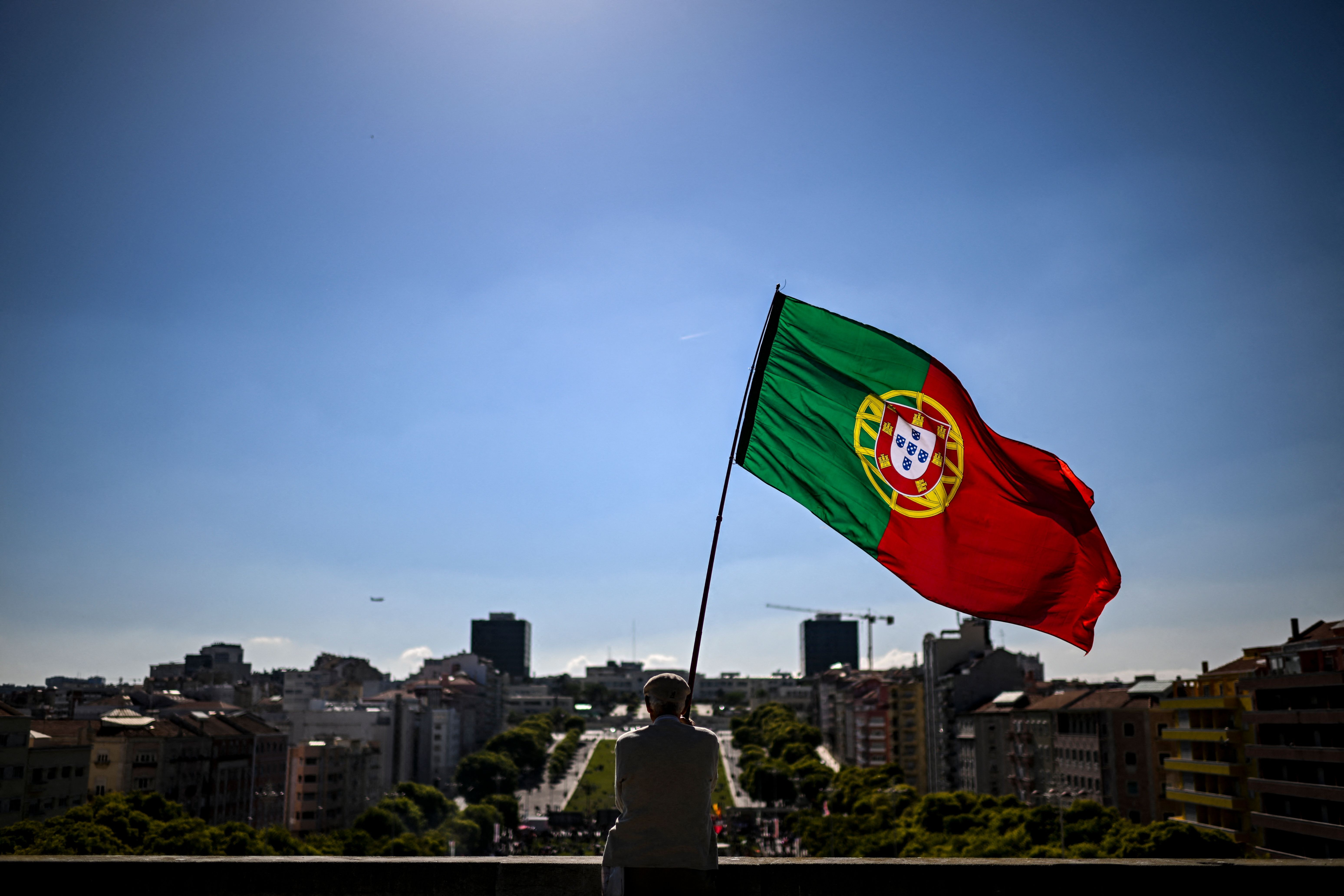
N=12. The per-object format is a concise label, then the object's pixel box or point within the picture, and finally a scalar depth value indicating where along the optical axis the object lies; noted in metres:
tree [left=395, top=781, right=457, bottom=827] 118.56
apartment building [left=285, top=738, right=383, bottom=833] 113.12
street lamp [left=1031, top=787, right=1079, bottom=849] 88.00
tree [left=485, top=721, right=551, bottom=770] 168.25
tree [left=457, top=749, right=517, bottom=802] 144.38
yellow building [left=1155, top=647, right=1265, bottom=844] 68.62
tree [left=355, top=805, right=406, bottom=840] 99.81
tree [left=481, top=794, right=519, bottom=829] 119.81
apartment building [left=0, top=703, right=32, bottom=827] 67.31
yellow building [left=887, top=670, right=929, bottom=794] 132.50
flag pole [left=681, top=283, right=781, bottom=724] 6.45
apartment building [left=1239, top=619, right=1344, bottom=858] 57.38
